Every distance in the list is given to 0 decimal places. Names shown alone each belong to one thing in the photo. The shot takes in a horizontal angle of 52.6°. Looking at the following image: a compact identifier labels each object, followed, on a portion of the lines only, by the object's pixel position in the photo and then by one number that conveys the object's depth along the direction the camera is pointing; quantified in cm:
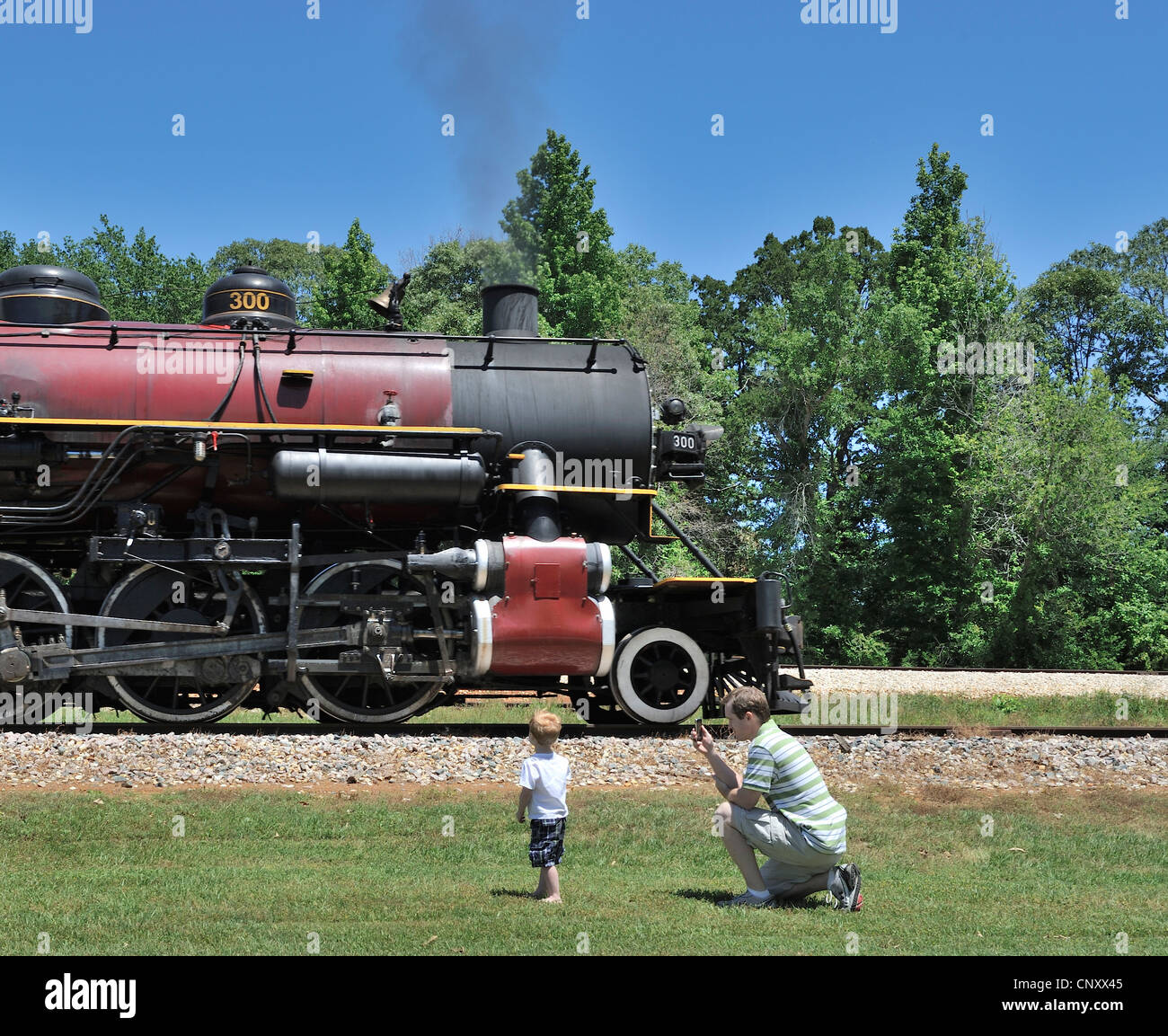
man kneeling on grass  621
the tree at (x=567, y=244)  3400
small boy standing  623
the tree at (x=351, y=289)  3572
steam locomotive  1170
